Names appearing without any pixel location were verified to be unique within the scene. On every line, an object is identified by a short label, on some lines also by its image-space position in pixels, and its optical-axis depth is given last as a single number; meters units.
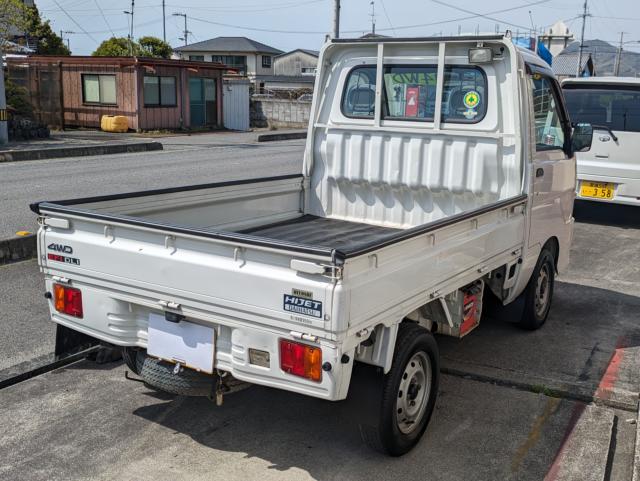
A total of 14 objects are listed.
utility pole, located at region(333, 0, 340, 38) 27.12
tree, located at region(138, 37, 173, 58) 53.38
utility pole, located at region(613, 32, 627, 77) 73.68
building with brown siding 28.53
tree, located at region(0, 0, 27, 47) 21.94
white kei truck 3.47
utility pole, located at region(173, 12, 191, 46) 92.59
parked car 10.93
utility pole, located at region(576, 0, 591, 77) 56.98
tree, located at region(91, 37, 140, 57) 49.58
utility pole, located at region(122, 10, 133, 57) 47.68
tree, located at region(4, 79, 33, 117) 26.03
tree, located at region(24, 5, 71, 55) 41.31
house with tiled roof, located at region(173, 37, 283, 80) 72.06
